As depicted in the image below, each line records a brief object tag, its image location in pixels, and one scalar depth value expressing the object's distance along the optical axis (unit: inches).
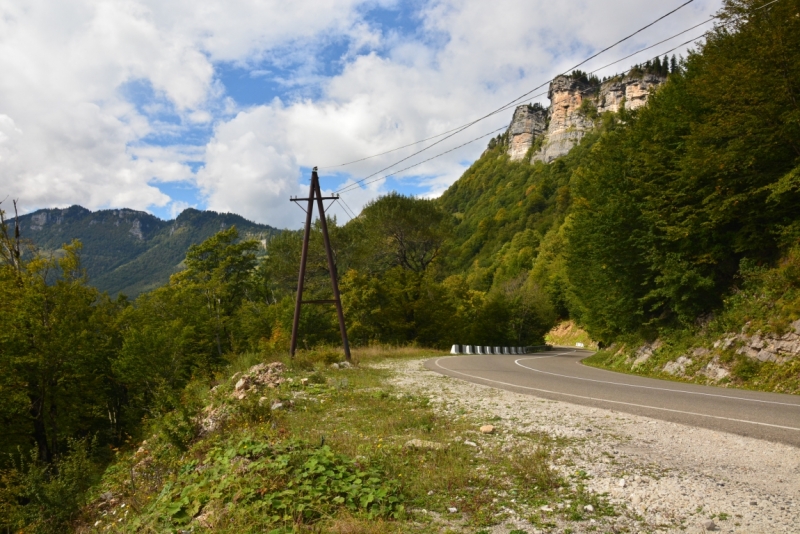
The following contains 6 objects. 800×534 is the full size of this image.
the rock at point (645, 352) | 754.7
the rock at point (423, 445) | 254.7
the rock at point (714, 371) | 539.0
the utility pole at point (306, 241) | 778.8
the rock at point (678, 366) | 627.5
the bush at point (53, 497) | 348.5
